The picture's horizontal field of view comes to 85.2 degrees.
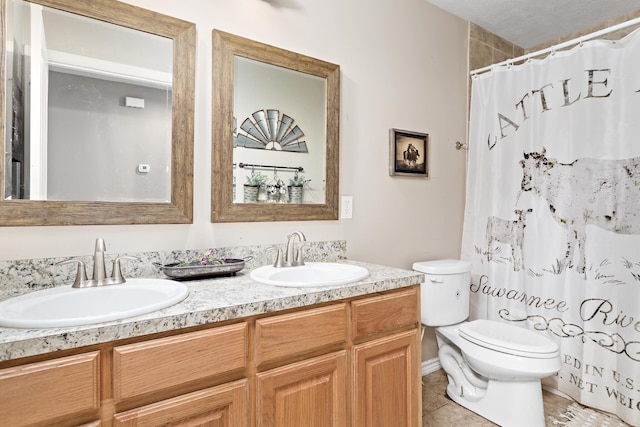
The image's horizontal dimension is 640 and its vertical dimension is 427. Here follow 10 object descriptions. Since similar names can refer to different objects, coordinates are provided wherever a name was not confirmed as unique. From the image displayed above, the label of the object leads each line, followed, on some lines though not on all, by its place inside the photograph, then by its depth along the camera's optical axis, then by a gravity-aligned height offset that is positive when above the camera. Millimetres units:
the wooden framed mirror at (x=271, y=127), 1532 +376
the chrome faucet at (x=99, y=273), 1145 -240
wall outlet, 1916 +1
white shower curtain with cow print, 1771 +3
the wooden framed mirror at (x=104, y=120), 1156 +276
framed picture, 2107 +347
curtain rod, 1712 +949
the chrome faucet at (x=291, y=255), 1568 -226
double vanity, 793 -438
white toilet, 1660 -725
